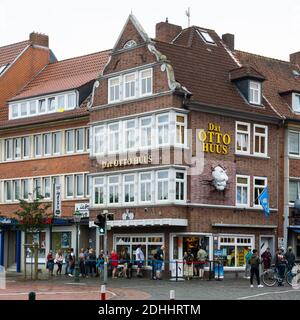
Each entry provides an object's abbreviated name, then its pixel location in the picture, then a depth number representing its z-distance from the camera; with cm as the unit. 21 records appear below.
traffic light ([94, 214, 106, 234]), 3256
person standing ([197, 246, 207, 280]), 4119
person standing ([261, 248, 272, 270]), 4166
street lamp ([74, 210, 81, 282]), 3925
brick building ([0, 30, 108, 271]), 5050
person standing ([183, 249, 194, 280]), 4091
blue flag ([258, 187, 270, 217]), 4453
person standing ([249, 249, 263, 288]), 3500
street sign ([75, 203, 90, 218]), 4893
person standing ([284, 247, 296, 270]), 3853
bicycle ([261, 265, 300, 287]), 3584
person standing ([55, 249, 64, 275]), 4663
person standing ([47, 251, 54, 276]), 4572
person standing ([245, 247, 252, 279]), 4184
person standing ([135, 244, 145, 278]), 4300
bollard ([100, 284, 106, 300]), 2056
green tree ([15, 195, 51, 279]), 4197
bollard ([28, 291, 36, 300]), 1639
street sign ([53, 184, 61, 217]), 5022
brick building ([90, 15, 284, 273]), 4241
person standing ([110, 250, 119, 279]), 4278
